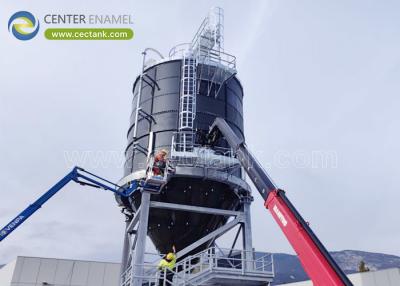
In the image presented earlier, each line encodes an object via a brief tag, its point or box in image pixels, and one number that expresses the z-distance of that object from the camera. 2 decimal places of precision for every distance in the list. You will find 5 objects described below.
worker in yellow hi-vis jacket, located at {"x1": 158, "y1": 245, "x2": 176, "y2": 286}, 12.86
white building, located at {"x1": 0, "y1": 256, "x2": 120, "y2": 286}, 24.28
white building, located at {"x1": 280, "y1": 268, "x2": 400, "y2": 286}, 19.34
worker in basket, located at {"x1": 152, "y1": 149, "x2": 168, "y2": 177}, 14.55
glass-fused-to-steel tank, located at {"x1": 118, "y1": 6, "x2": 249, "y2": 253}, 15.44
